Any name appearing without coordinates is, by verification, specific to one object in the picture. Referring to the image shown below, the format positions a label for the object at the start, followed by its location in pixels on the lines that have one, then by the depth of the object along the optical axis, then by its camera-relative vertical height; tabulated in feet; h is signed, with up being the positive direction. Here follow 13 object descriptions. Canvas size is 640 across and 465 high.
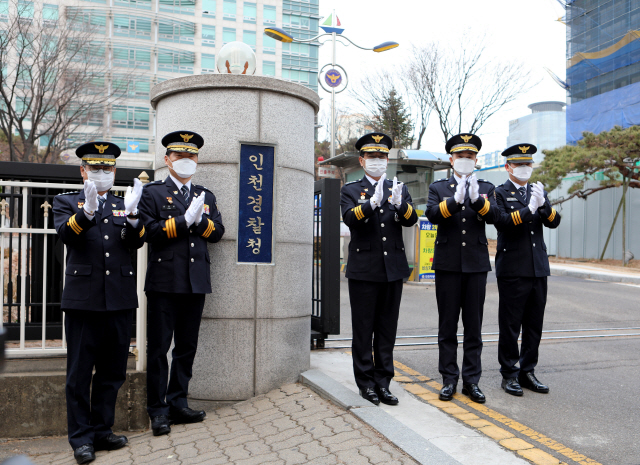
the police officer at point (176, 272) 13.46 -1.09
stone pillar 15.30 -0.65
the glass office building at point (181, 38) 152.97 +58.22
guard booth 43.98 +5.04
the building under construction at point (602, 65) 85.56 +28.22
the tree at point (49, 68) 50.11 +15.34
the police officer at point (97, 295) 12.39 -1.56
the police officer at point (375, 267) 14.15 -0.93
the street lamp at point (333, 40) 61.93 +21.41
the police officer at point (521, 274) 15.47 -1.14
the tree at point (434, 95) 77.56 +19.65
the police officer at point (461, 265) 14.48 -0.89
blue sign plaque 15.40 +0.69
